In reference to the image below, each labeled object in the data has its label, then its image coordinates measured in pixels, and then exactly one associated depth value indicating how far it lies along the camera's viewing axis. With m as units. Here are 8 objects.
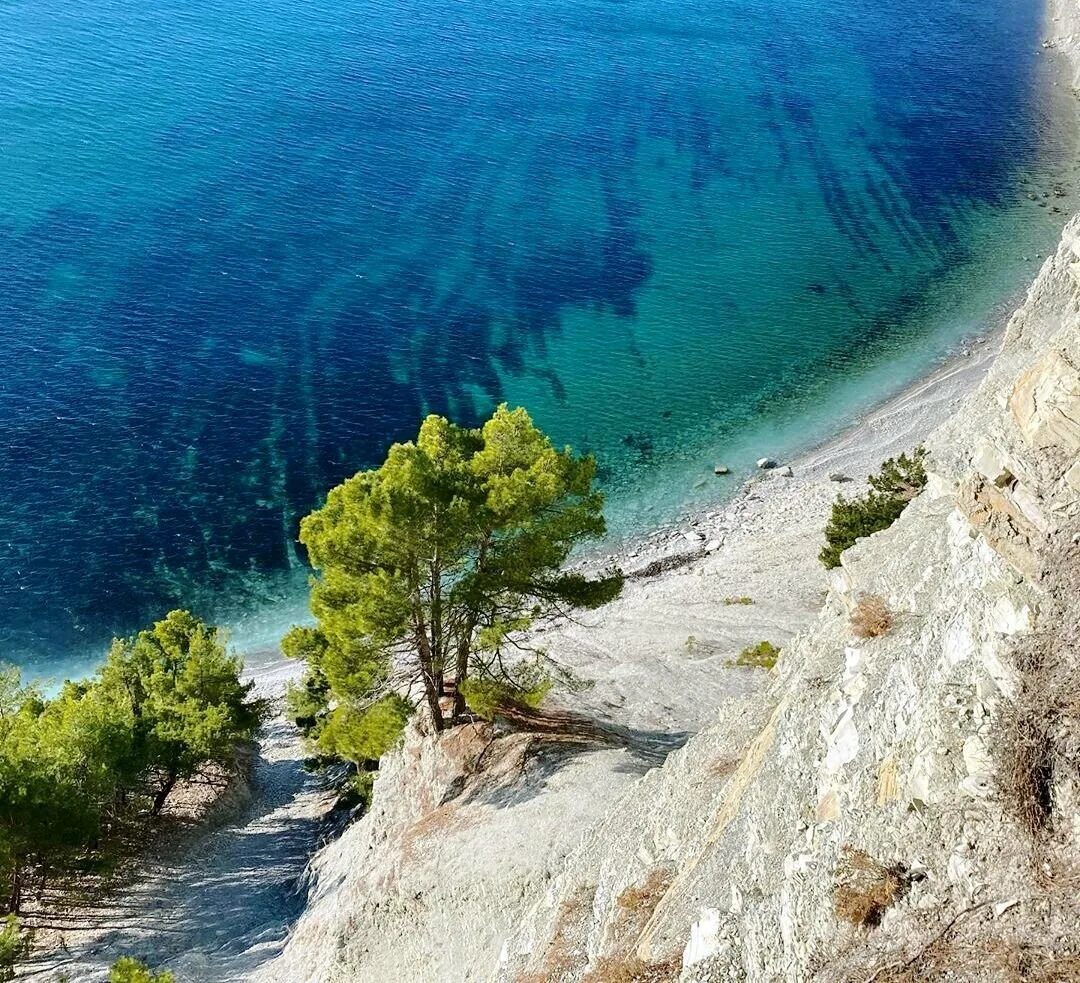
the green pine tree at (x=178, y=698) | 41.75
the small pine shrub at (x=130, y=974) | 23.95
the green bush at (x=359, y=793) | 40.28
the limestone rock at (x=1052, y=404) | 13.78
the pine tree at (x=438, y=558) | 29.44
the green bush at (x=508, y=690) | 31.31
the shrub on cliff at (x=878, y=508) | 41.50
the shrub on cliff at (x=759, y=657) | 42.34
